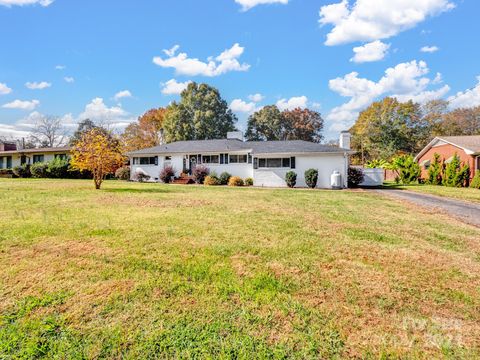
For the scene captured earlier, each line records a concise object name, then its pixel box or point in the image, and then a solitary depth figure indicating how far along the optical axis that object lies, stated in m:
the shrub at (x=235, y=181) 20.86
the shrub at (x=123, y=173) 26.28
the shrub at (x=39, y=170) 27.23
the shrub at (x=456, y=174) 20.17
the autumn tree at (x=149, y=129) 43.91
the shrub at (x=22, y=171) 29.03
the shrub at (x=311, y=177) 19.23
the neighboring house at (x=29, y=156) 30.27
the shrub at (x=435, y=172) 22.72
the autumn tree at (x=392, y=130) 37.00
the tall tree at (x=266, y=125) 43.41
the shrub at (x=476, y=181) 18.48
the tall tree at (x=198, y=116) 38.50
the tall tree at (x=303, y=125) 45.56
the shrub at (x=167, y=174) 23.03
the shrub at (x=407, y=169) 24.92
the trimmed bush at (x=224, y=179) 21.64
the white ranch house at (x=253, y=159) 19.80
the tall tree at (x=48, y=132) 50.00
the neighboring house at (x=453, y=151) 19.84
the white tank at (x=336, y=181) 18.61
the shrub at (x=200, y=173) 22.20
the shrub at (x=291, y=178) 19.70
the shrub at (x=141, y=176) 24.44
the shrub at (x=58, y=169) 26.67
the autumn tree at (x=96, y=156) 14.14
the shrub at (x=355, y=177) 19.81
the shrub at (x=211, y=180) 21.23
